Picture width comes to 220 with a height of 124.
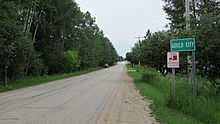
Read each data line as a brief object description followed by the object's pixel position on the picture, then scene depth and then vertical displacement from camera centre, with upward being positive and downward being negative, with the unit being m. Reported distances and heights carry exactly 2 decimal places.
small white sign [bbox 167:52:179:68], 14.27 +0.14
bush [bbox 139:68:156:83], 32.05 -1.42
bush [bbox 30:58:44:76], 44.18 -0.59
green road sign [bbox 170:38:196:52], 13.46 +0.71
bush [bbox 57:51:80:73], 58.75 +0.37
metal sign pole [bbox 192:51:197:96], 13.52 -0.45
